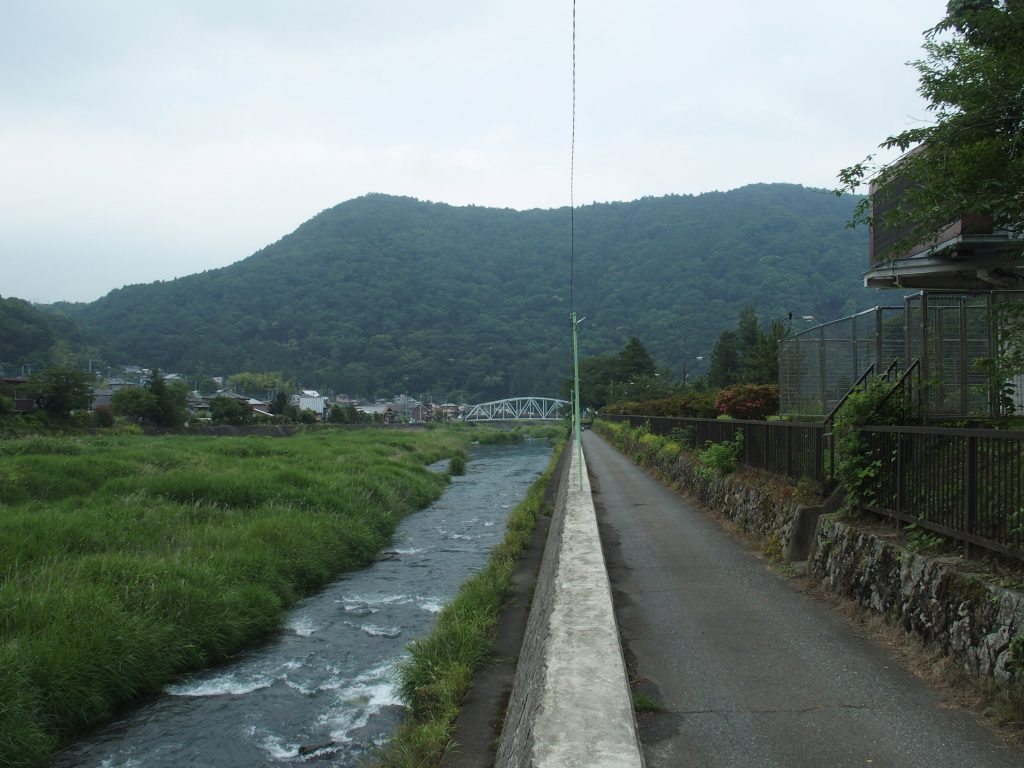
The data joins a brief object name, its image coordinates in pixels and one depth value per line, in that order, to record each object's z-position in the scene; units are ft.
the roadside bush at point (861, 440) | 24.35
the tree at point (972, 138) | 21.06
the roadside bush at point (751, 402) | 64.23
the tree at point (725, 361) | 202.59
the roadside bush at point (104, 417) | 174.40
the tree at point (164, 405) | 194.59
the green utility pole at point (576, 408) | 67.91
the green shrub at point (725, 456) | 44.65
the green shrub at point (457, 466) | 130.72
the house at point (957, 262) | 38.29
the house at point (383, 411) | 366.76
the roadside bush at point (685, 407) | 77.69
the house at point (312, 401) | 370.94
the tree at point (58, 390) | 166.20
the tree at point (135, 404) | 191.01
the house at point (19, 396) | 169.54
